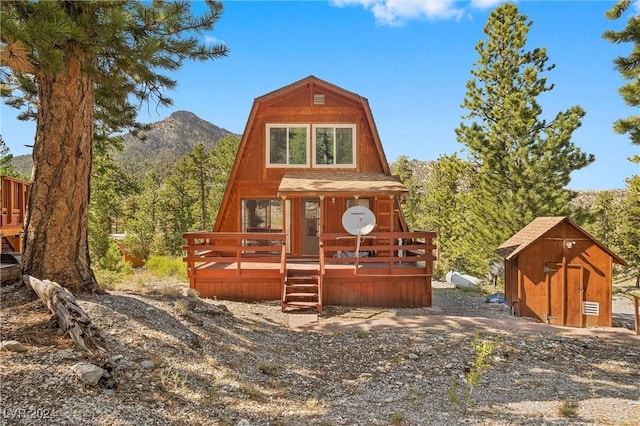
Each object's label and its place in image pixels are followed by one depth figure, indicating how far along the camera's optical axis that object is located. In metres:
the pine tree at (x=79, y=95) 6.48
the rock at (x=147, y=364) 4.74
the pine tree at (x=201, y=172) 33.22
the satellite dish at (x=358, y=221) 12.17
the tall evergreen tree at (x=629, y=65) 12.13
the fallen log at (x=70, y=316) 4.68
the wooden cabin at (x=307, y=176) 13.67
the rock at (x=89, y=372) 3.96
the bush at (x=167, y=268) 16.43
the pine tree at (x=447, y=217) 26.30
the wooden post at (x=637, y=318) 9.50
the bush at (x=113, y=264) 19.23
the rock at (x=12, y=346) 4.30
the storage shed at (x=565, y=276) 10.59
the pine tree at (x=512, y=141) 19.20
